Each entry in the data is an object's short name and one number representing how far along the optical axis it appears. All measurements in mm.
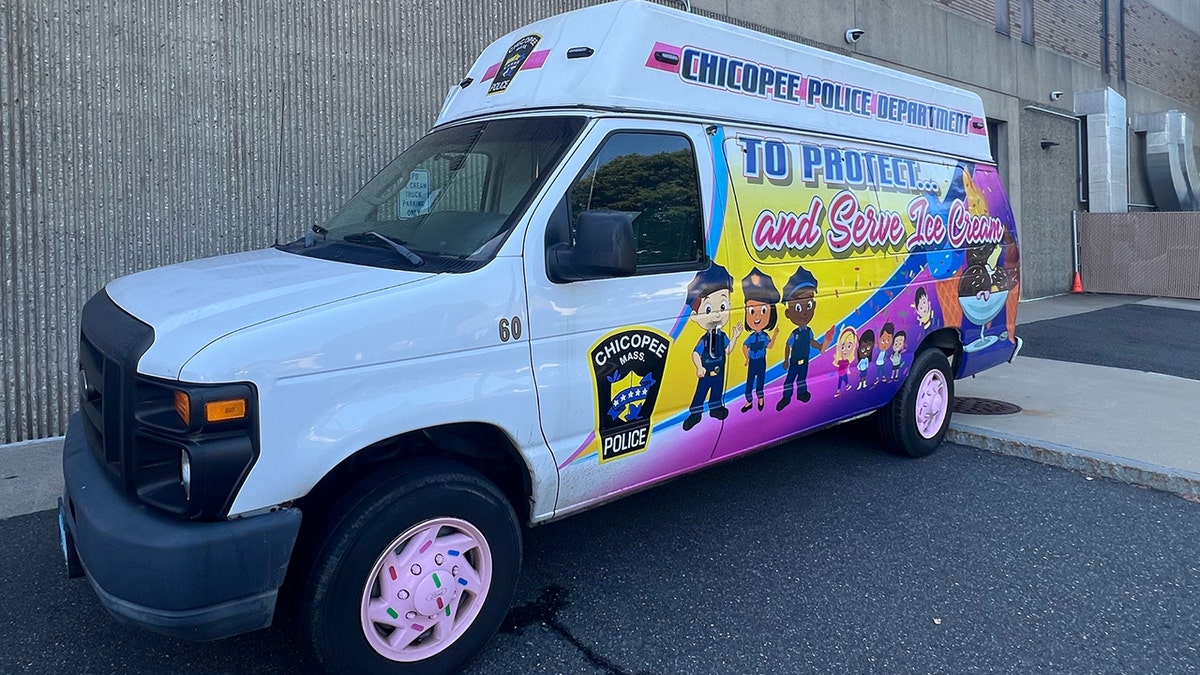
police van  2621
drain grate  7211
